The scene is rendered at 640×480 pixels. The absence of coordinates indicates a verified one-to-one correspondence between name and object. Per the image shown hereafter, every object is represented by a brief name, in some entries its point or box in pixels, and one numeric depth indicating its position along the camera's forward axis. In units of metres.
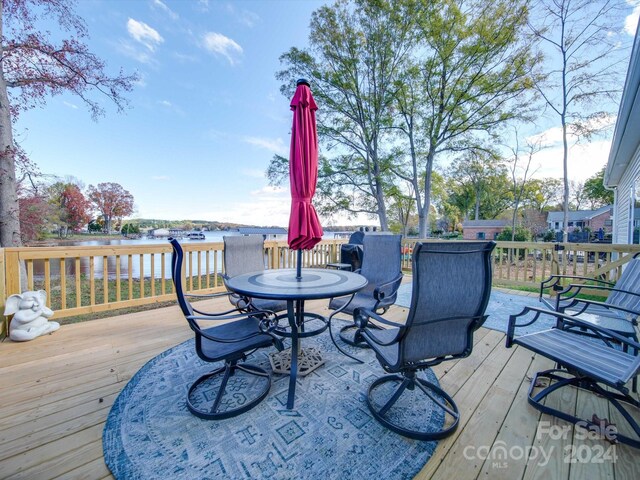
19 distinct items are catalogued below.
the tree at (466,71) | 8.37
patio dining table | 1.83
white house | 3.05
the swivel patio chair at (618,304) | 2.26
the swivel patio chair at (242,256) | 3.17
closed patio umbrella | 2.27
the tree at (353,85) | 9.21
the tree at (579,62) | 7.70
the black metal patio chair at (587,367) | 1.46
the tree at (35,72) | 3.80
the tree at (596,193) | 28.31
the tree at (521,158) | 13.87
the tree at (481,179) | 10.53
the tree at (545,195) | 26.69
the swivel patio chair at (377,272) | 2.80
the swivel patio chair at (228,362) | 1.64
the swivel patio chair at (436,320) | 1.40
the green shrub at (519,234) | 21.41
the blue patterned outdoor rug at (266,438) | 1.31
